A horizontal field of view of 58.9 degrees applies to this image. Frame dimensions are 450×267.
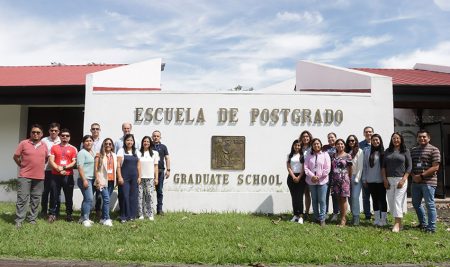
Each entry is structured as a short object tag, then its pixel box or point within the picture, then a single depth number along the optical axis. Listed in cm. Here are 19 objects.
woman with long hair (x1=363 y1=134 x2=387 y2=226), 721
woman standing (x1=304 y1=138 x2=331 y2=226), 723
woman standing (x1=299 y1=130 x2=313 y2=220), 765
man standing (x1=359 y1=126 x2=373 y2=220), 768
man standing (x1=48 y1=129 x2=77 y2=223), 729
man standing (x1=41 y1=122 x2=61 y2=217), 755
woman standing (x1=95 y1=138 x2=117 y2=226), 705
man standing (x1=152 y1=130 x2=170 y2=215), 812
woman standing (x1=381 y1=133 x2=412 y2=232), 671
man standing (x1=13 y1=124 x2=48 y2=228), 684
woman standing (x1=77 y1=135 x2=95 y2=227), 705
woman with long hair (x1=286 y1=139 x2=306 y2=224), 754
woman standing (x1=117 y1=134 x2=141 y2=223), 731
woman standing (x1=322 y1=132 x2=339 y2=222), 773
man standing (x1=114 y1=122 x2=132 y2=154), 786
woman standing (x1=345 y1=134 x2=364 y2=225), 733
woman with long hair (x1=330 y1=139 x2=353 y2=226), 724
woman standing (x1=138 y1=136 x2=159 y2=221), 757
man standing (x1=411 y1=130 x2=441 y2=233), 664
